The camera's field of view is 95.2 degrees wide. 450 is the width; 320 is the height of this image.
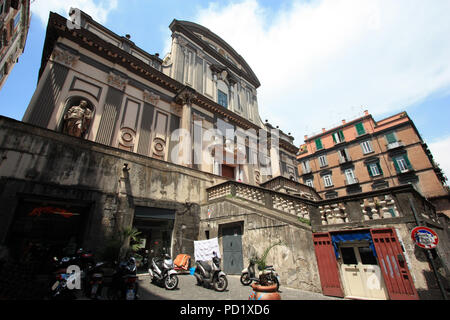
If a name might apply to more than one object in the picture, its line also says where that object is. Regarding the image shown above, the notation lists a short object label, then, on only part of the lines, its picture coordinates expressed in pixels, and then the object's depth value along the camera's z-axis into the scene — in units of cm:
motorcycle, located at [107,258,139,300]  480
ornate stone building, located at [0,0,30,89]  1480
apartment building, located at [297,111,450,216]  2212
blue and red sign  508
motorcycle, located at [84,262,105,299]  460
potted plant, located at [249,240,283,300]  462
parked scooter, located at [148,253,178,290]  597
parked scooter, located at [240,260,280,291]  680
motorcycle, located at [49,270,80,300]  416
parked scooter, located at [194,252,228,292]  604
